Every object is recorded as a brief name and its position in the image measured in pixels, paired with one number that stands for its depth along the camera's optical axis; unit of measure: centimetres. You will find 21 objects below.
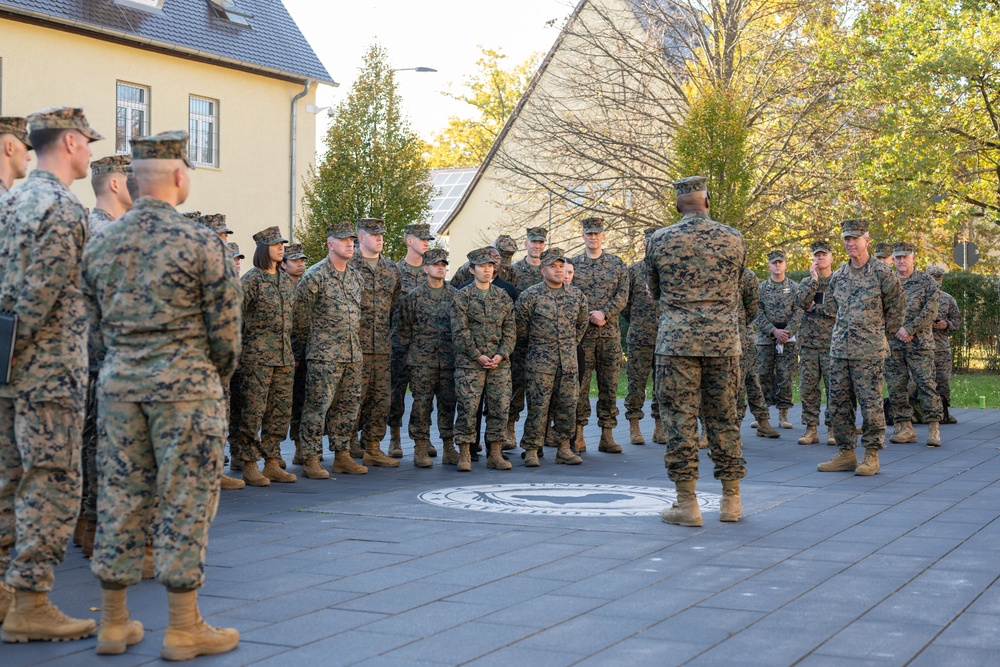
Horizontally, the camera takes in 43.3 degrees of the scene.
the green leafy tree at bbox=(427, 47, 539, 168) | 5831
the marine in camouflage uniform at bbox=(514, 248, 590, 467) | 1198
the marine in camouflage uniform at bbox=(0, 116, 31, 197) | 633
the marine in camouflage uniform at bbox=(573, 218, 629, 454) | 1295
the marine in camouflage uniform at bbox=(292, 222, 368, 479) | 1081
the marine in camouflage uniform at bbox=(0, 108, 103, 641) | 559
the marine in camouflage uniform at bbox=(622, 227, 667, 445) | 1345
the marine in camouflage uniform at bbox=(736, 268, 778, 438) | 1437
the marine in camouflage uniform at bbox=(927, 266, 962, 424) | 1598
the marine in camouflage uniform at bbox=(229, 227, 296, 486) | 1044
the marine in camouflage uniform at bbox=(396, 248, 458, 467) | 1196
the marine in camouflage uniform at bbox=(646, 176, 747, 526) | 854
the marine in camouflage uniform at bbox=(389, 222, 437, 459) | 1263
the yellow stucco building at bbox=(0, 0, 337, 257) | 2303
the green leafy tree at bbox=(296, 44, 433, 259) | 2711
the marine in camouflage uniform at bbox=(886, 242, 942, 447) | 1445
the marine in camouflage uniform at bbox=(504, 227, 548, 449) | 1312
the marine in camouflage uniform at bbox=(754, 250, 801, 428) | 1544
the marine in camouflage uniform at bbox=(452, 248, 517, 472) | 1157
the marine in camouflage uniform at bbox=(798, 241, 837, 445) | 1399
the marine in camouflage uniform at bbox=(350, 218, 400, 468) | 1176
